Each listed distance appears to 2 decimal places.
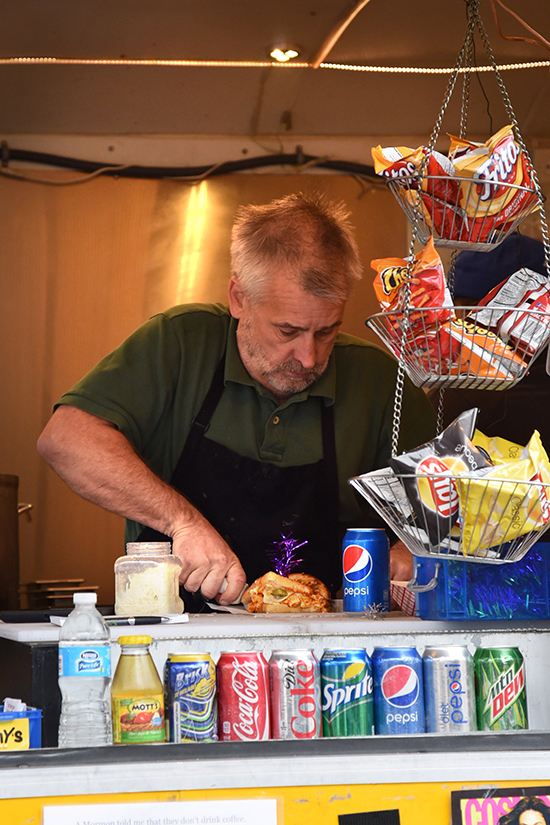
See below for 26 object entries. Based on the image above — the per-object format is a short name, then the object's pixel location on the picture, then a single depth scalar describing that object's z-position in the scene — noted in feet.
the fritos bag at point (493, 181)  9.80
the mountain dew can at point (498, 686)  9.83
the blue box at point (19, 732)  9.43
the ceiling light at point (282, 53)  18.72
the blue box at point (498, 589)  10.51
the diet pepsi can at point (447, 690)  9.73
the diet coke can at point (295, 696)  9.63
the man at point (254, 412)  14.17
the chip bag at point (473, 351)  9.73
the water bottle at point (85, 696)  9.61
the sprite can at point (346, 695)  9.67
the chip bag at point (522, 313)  9.81
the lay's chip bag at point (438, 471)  9.53
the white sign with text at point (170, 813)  8.91
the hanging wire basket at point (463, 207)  9.89
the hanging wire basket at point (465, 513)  9.50
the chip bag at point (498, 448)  9.81
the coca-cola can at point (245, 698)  9.62
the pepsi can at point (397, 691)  9.71
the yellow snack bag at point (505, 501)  9.49
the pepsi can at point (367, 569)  11.48
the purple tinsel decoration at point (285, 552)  14.79
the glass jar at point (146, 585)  11.44
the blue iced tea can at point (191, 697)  9.54
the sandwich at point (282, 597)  11.94
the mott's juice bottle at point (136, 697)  9.29
